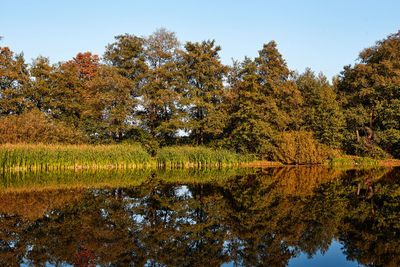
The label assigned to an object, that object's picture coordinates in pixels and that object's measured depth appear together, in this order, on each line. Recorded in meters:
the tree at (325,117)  29.62
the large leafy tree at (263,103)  28.17
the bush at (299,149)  27.69
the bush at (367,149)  29.77
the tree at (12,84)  32.56
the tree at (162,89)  29.52
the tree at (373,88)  30.33
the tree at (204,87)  29.22
